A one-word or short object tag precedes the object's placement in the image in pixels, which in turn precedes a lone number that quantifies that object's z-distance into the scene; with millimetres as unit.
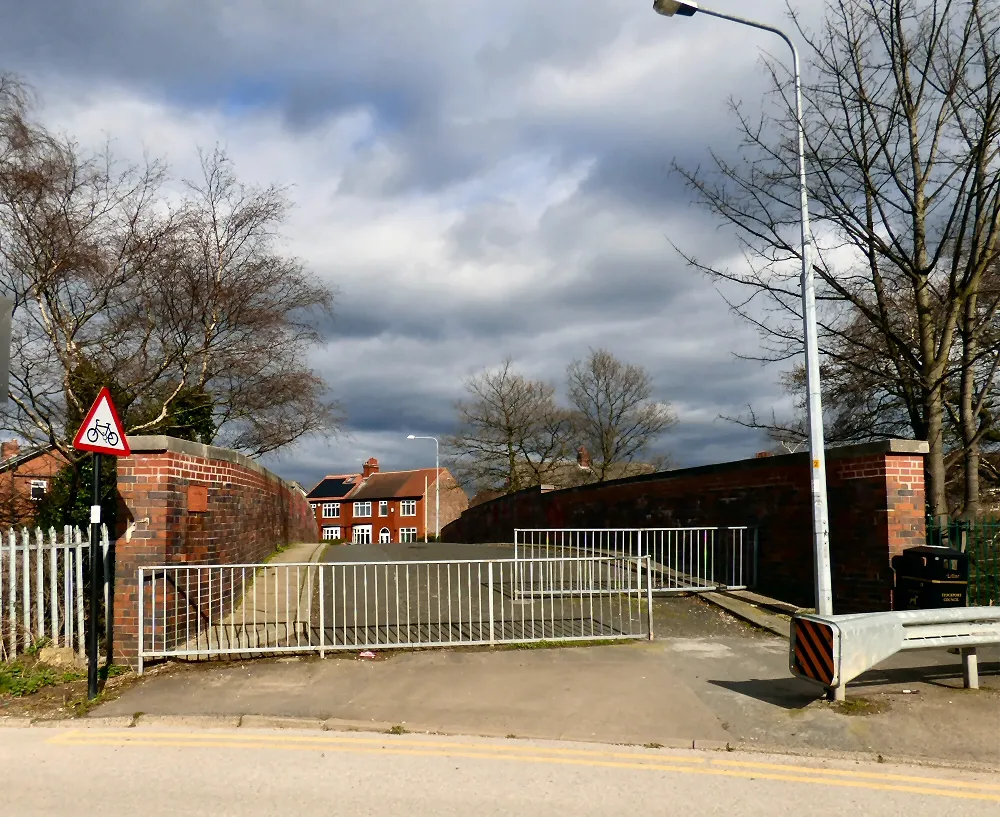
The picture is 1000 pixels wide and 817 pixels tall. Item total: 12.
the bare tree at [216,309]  14094
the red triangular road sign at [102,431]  7242
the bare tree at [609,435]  49656
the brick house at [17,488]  12562
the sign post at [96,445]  7105
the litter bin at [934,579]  8500
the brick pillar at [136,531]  8133
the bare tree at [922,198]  10695
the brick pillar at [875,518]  9461
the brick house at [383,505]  78000
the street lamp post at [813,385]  7789
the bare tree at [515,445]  47969
